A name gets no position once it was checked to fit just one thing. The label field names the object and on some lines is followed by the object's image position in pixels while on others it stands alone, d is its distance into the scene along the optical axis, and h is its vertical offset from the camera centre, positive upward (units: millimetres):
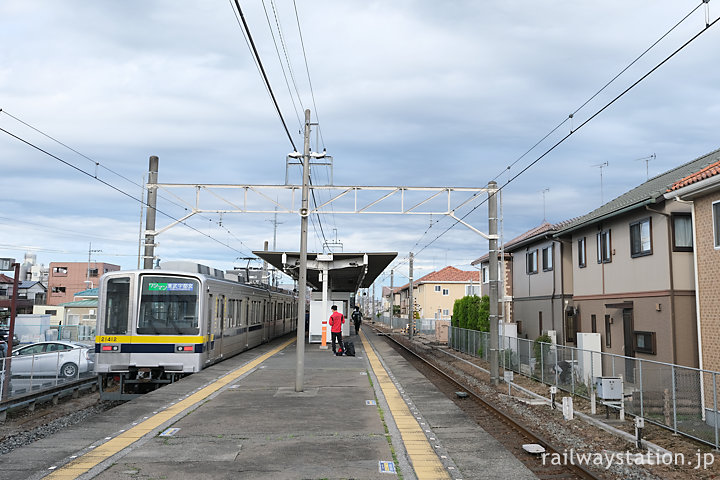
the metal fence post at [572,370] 13811 -1318
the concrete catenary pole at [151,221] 19922 +2852
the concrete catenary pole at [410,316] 41456 -387
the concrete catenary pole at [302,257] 13117 +1177
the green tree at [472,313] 27234 -93
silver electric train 14273 -519
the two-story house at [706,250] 12281 +1368
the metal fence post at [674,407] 9703 -1501
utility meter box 11117 -1388
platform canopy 25281 +2121
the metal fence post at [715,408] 8600 -1334
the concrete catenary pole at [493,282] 15945 +769
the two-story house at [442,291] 69038 +2296
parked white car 13562 -1392
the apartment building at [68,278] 71125 +3288
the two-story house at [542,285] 21750 +1108
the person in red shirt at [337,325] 22250 -578
